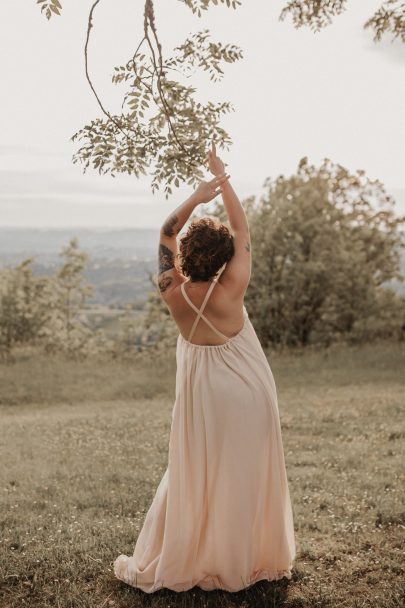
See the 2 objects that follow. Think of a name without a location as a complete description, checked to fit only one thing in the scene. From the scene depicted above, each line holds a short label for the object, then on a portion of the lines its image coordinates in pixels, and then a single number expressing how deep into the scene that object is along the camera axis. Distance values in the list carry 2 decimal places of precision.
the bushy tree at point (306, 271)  24.42
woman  4.66
